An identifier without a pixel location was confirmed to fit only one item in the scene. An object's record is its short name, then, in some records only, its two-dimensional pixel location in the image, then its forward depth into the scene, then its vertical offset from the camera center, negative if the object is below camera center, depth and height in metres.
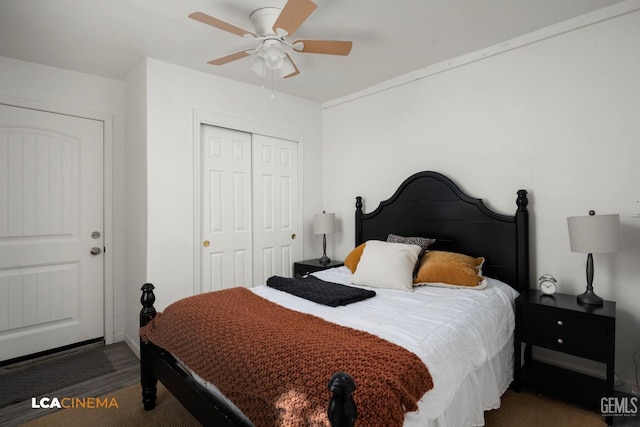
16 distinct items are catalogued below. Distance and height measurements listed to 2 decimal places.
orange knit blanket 1.09 -0.61
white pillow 2.39 -0.44
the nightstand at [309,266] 3.48 -0.63
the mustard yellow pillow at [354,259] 2.96 -0.47
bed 1.39 -0.58
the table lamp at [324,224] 3.63 -0.20
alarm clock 2.28 -0.53
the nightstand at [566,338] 1.91 -0.79
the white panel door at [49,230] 2.77 -0.22
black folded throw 2.04 -0.57
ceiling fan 1.84 +1.02
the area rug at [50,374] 2.33 -1.30
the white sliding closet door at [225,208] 3.15 -0.02
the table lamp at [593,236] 1.99 -0.17
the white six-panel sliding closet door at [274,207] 3.52 -0.01
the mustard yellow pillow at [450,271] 2.35 -0.47
